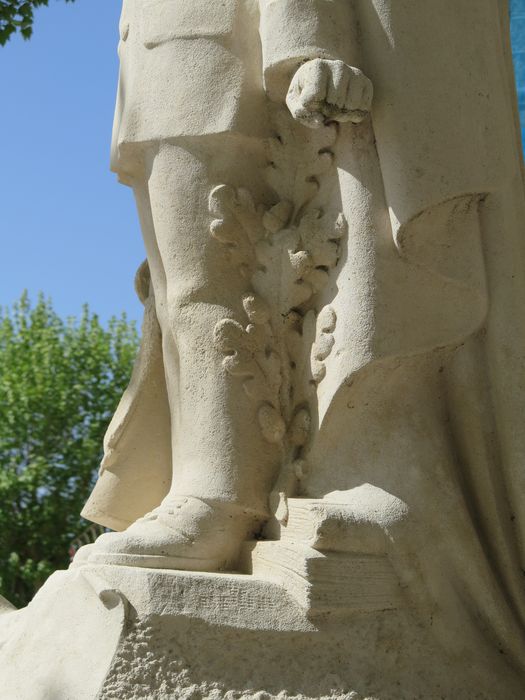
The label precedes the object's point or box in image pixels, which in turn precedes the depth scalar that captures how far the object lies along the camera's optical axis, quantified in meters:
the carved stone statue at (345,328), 2.79
